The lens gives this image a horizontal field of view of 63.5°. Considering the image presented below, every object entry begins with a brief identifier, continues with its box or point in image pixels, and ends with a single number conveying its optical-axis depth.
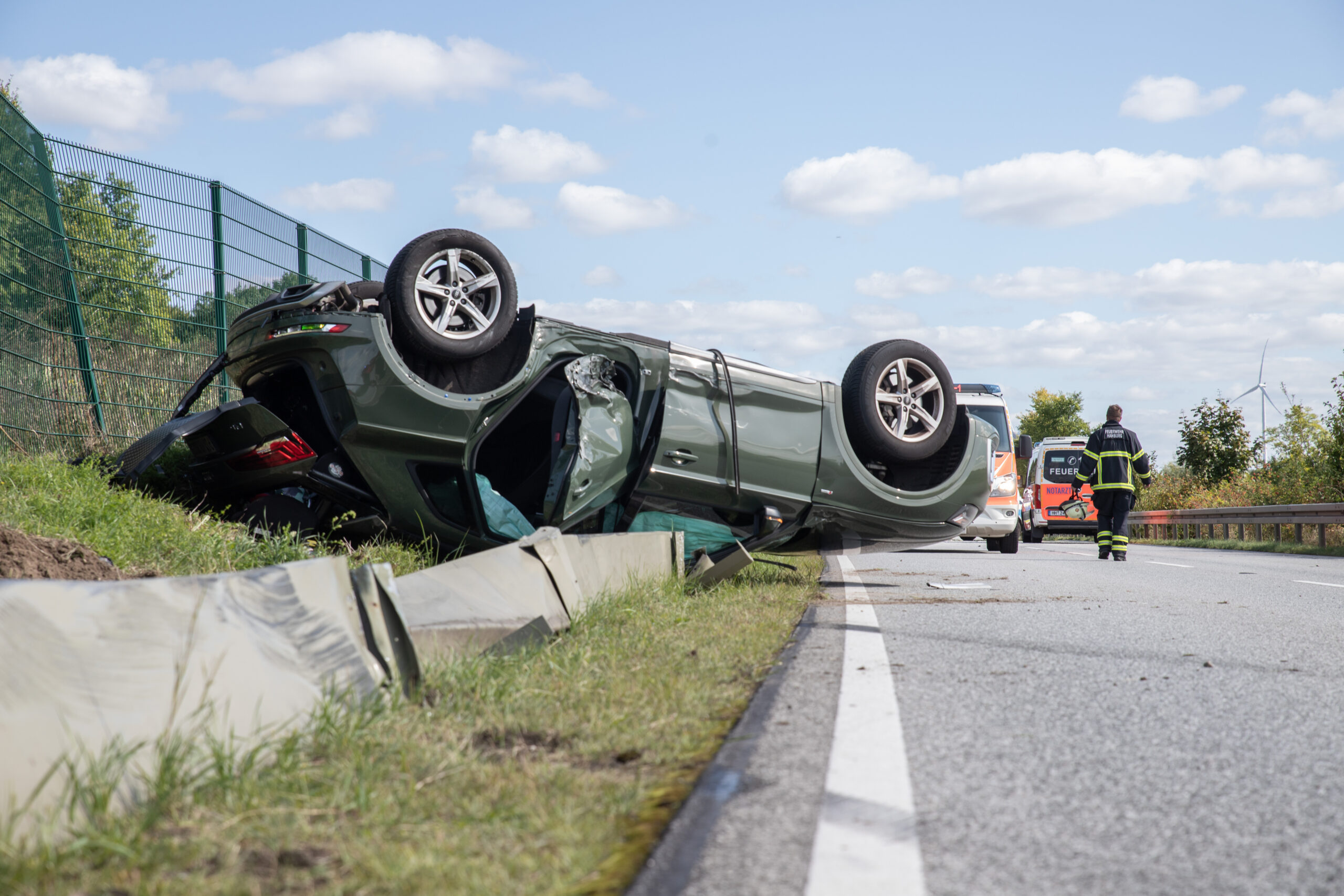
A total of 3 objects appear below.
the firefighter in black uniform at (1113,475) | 13.45
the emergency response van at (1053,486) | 26.41
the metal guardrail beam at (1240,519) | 16.91
